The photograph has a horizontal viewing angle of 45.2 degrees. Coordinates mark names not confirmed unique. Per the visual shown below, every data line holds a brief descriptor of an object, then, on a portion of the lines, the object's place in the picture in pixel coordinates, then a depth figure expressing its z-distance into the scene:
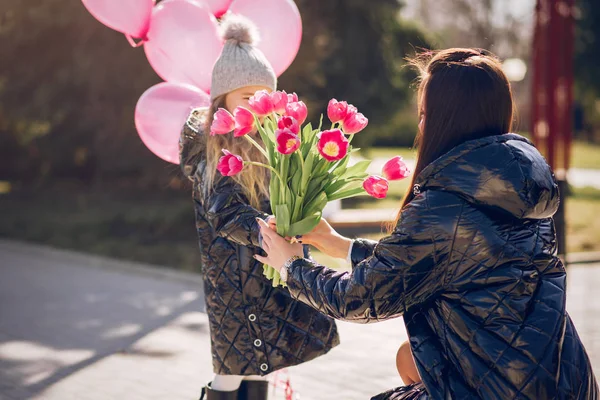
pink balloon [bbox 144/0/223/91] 3.97
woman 1.95
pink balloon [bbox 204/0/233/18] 4.23
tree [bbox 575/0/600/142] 25.56
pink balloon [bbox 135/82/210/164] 3.69
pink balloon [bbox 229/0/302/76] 4.05
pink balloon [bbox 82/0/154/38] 3.90
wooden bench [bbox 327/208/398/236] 10.53
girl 3.00
